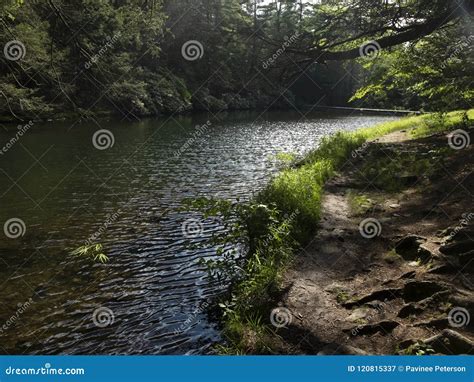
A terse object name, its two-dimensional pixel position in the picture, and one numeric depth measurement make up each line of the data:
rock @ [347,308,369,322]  6.54
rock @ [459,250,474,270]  7.19
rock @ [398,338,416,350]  5.58
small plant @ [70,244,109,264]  9.86
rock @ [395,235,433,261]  8.11
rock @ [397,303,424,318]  6.38
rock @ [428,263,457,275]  7.16
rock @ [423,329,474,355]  5.04
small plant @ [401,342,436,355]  5.16
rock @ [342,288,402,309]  7.00
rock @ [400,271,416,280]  7.44
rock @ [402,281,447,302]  6.71
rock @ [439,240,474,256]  7.61
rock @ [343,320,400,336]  6.16
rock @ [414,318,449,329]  5.81
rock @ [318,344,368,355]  5.46
